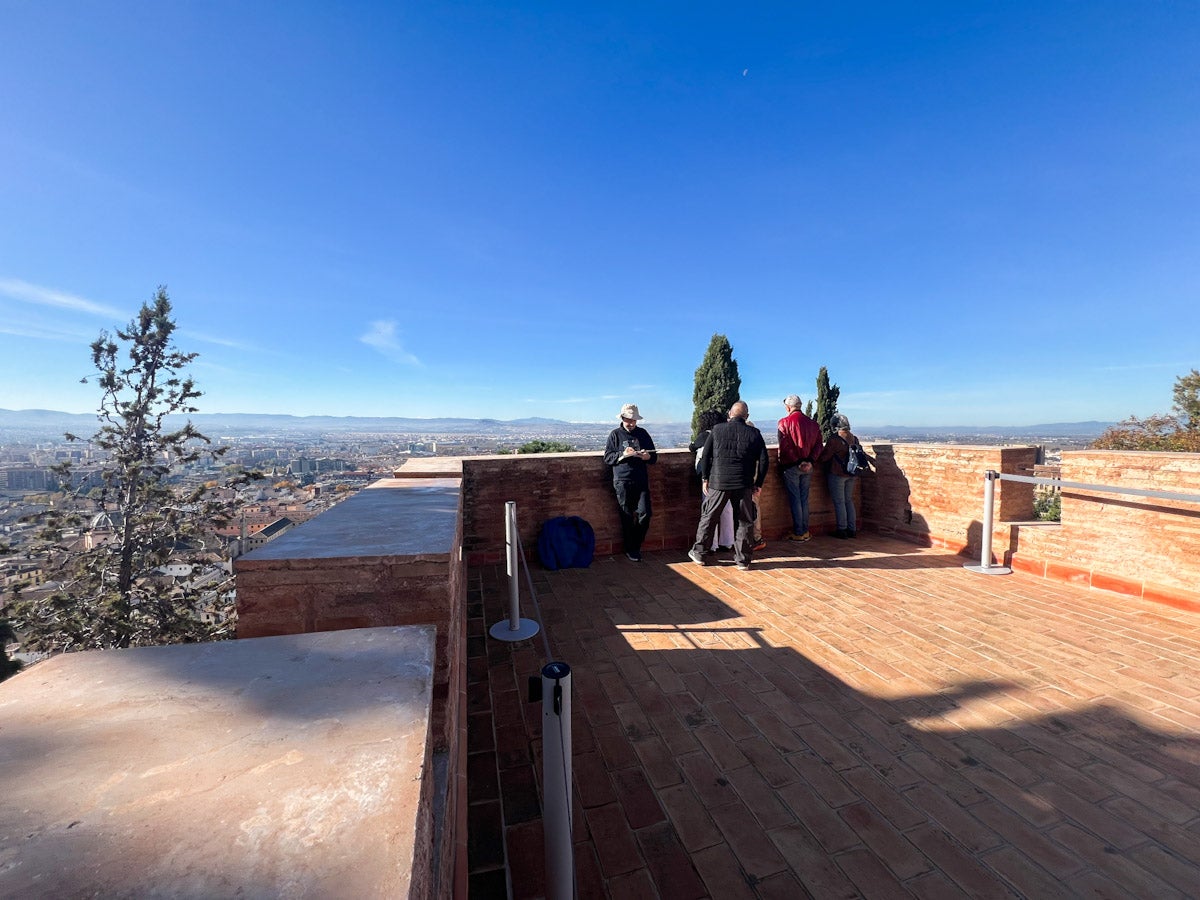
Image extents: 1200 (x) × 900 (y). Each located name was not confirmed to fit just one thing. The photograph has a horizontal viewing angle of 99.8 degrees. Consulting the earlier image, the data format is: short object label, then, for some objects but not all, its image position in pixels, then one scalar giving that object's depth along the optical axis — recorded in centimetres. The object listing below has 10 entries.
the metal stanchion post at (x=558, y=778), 151
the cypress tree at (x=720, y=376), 2859
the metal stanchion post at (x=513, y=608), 365
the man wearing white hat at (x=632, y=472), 554
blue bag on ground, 540
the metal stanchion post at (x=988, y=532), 508
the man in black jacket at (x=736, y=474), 518
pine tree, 998
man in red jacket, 617
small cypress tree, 3075
